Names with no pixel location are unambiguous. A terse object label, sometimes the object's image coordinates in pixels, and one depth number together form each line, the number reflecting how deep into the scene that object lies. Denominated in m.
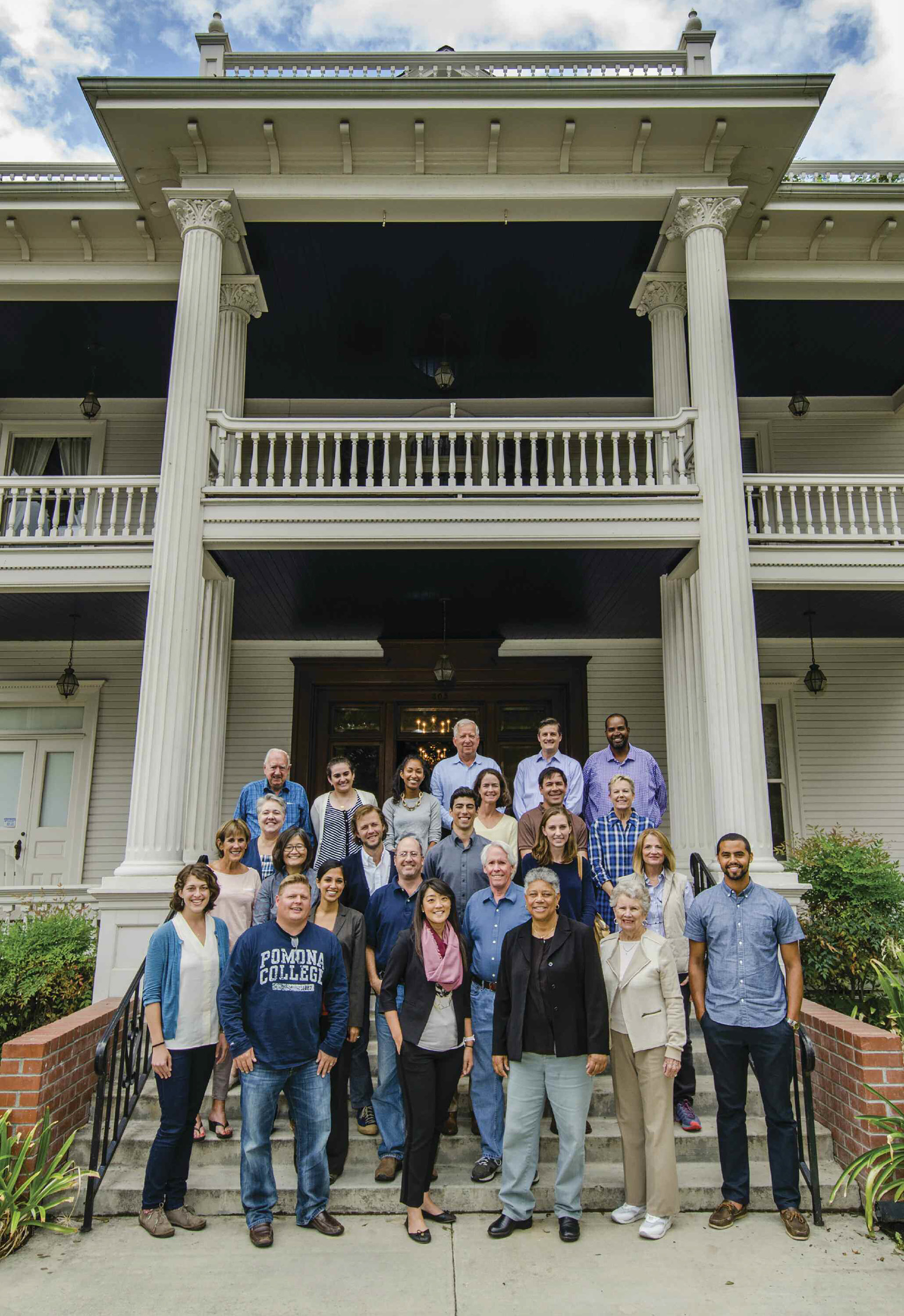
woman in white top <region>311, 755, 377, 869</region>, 6.00
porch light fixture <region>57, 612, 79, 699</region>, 10.84
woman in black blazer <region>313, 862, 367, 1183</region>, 4.62
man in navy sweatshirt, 4.23
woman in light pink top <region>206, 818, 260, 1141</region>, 5.14
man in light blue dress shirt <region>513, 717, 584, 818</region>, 6.36
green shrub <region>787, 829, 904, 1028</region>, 6.80
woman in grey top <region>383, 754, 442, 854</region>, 5.89
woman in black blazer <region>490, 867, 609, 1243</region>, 4.25
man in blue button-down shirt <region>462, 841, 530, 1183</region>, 4.71
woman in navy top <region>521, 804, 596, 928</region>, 4.95
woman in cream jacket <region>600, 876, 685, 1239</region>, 4.29
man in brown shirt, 5.61
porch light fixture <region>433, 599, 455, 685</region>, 10.38
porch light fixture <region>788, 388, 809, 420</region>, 11.12
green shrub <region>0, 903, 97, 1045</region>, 6.34
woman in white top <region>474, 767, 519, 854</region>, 5.52
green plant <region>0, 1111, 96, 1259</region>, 4.32
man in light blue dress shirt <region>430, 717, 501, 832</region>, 6.27
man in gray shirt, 5.22
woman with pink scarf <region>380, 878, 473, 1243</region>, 4.30
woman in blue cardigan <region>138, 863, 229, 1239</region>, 4.32
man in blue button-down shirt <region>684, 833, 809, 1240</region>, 4.38
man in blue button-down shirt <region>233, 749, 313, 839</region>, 6.08
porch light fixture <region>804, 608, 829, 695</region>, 10.84
